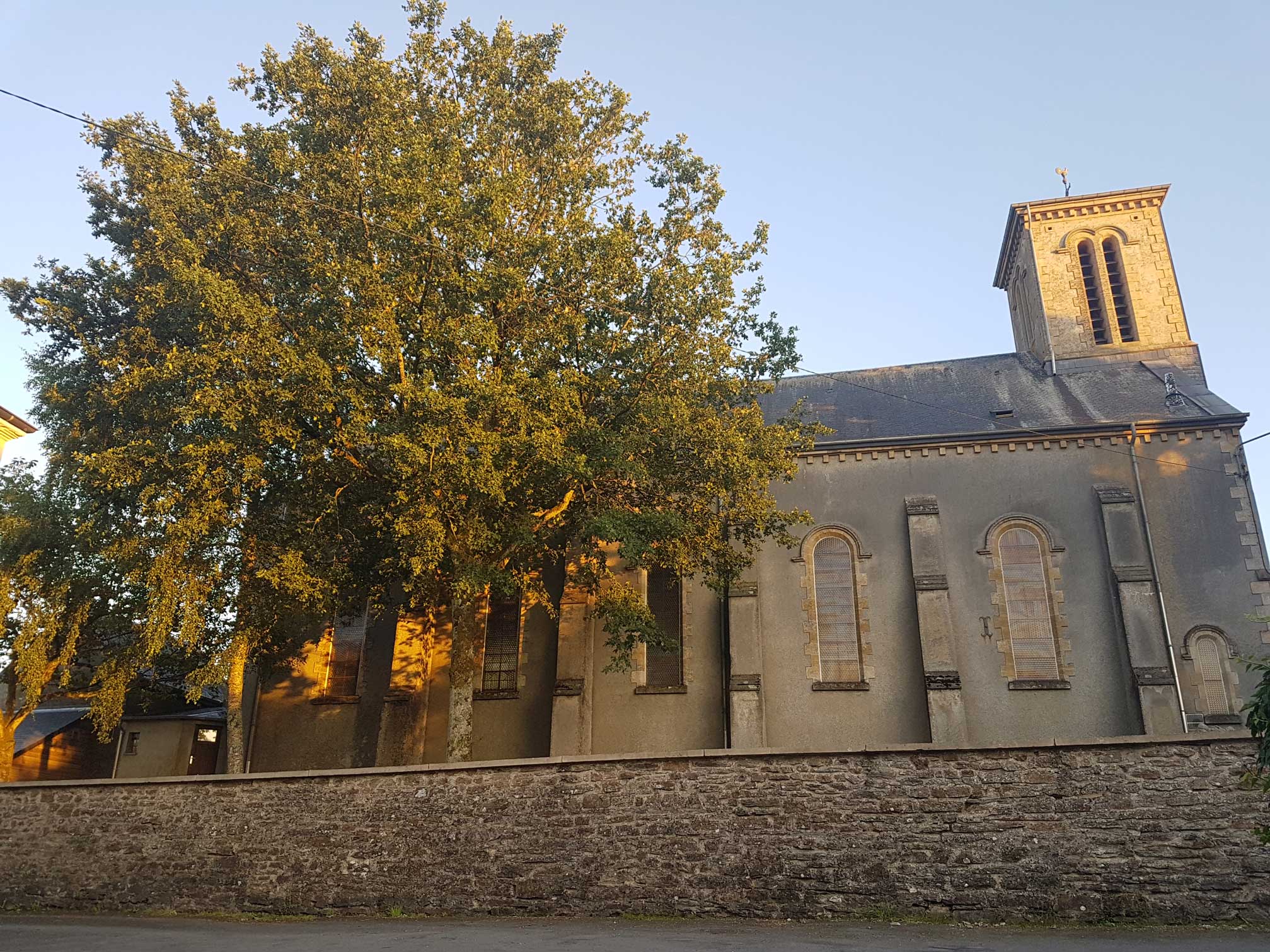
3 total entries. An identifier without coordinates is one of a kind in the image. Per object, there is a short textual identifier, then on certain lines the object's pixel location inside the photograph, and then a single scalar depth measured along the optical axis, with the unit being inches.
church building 783.7
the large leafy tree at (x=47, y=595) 794.8
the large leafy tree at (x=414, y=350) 586.2
